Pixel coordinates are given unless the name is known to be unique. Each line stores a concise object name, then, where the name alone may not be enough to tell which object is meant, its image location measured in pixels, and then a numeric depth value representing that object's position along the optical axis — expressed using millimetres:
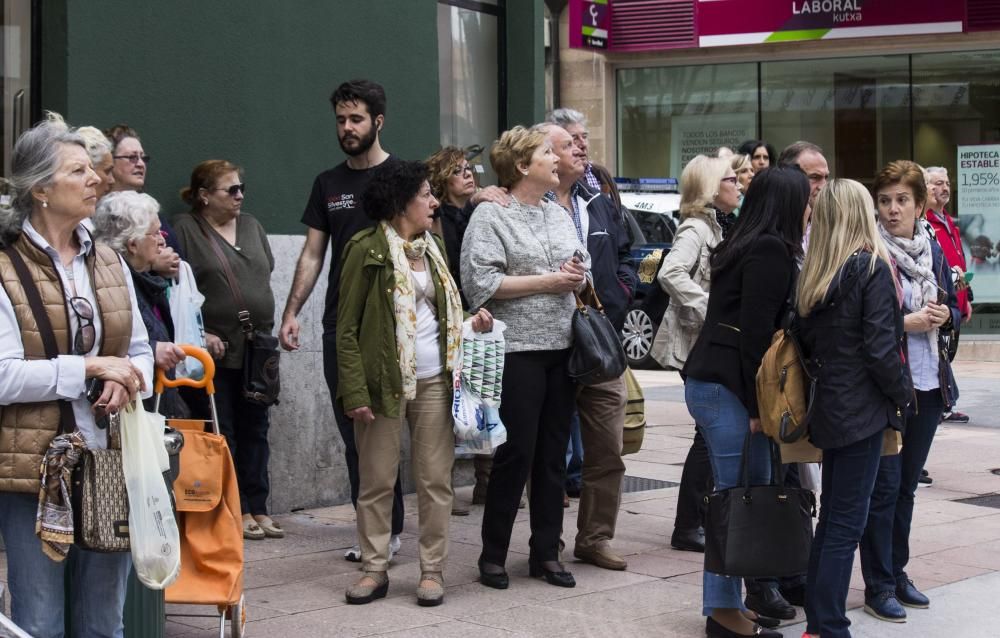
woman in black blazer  5430
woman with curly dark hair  6125
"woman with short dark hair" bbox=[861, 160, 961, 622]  5996
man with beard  6941
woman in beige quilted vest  3912
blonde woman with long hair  5195
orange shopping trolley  5137
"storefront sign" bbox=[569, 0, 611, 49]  21453
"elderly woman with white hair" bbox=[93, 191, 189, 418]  5616
